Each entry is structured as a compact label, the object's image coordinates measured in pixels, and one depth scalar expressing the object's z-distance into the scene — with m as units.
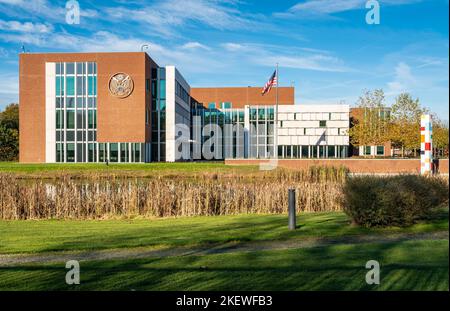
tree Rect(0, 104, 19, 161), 65.75
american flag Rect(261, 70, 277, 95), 41.66
